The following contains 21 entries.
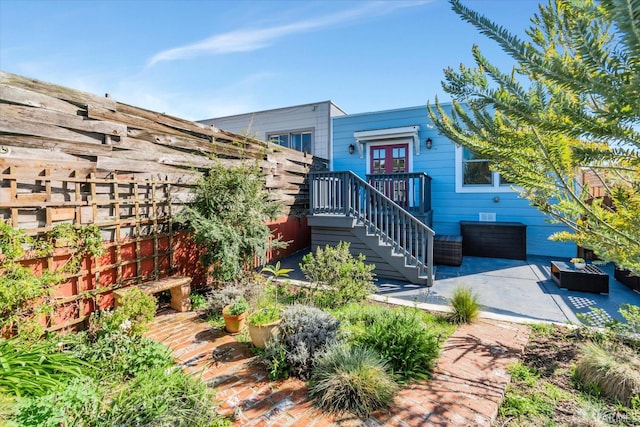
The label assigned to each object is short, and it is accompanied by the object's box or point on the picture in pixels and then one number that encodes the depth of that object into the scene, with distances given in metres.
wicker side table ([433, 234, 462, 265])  6.77
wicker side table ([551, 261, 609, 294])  4.84
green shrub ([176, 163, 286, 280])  4.53
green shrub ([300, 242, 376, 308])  4.51
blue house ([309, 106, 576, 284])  6.23
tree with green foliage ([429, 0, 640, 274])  0.74
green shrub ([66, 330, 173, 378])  2.78
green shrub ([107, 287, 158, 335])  3.21
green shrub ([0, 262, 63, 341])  2.75
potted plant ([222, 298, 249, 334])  3.66
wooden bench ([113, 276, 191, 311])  4.14
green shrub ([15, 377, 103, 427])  1.83
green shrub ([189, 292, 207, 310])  4.56
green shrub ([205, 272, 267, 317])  4.24
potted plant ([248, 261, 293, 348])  3.19
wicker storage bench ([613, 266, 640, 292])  4.86
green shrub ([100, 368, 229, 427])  1.98
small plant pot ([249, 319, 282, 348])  3.18
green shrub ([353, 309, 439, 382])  2.83
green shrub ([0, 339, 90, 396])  2.18
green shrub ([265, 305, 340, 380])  2.85
